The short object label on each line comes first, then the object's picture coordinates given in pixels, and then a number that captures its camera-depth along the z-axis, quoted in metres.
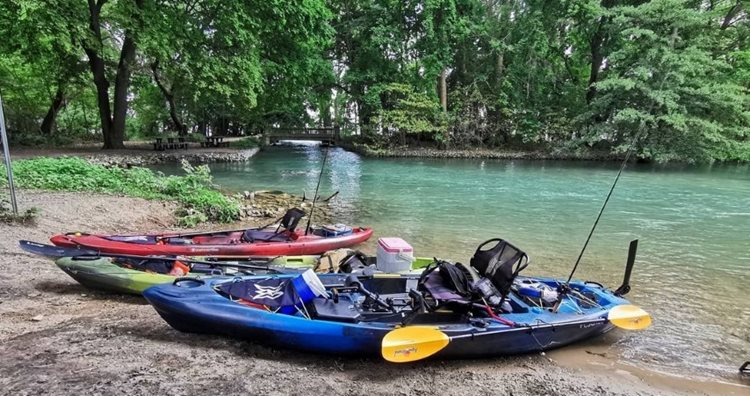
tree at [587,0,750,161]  19.98
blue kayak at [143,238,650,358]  3.76
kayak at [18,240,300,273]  5.04
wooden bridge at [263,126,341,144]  33.39
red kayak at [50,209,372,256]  5.88
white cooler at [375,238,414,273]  5.04
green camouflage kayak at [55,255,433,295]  4.71
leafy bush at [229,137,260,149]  27.63
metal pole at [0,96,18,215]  6.01
